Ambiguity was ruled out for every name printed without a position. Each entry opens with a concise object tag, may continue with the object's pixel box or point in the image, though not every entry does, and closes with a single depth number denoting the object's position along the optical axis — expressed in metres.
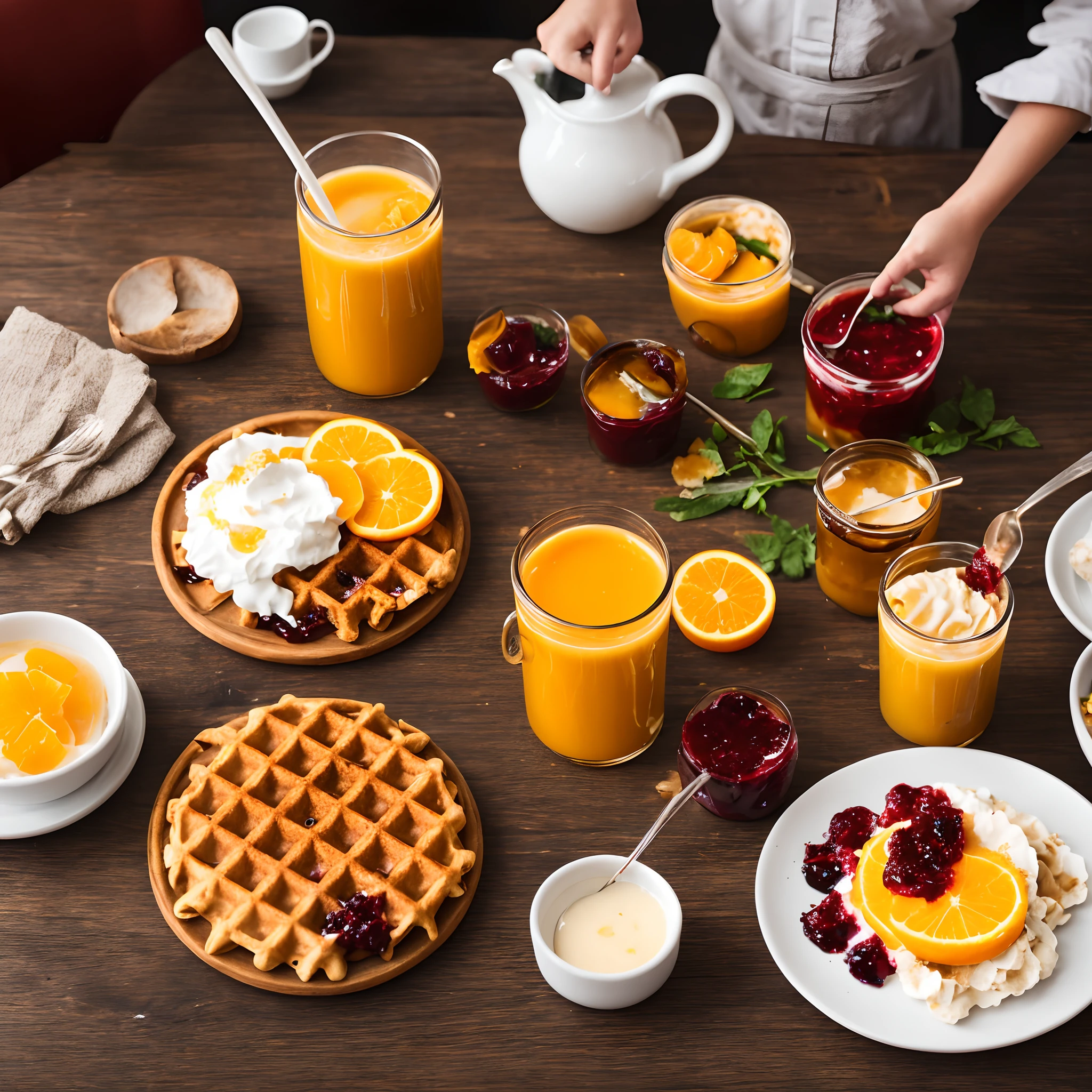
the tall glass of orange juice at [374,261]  2.00
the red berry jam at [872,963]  1.50
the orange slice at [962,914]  1.43
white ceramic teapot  2.24
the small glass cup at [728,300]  2.17
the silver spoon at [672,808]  1.55
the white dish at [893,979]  1.45
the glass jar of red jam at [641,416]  2.04
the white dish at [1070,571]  1.86
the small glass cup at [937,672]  1.63
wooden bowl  2.26
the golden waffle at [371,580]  1.89
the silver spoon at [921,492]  1.82
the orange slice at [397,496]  1.98
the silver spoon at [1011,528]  1.74
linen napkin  2.06
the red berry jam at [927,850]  1.48
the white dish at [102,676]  1.60
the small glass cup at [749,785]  1.60
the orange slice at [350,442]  2.02
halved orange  1.87
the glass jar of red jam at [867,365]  2.00
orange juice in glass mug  1.58
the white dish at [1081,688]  1.67
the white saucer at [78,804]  1.64
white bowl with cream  1.44
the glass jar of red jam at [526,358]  2.16
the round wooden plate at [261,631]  1.87
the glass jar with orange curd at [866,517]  1.81
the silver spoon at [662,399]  2.08
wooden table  1.49
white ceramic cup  2.65
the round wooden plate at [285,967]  1.52
